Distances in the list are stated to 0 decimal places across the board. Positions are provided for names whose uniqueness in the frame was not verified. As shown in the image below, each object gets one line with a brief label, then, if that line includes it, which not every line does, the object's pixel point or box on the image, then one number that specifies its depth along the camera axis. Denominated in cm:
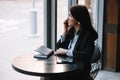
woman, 240
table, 213
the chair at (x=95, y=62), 274
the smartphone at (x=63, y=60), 235
